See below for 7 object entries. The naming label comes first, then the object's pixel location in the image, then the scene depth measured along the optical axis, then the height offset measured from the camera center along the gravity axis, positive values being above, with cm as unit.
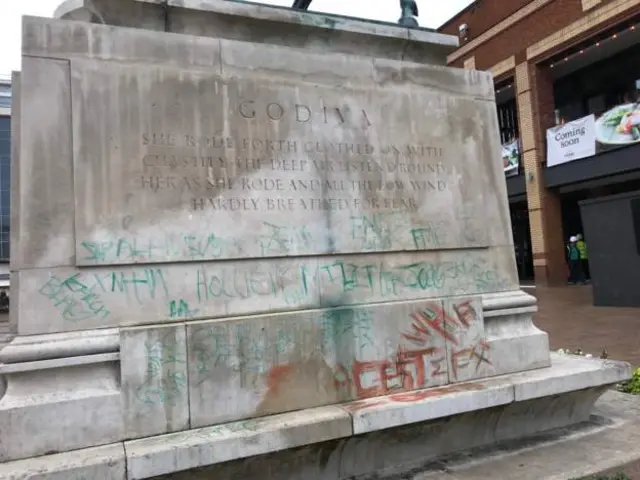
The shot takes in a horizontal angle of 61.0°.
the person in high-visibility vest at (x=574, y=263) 2042 -1
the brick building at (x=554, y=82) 1805 +717
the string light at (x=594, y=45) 1740 +747
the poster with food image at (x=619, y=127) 1704 +433
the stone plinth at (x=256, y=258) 326 +16
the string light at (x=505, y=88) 2232 +749
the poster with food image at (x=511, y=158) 2178 +439
